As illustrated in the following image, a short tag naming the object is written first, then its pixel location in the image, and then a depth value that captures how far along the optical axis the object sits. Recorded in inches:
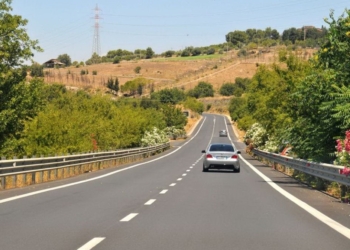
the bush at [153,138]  3068.4
